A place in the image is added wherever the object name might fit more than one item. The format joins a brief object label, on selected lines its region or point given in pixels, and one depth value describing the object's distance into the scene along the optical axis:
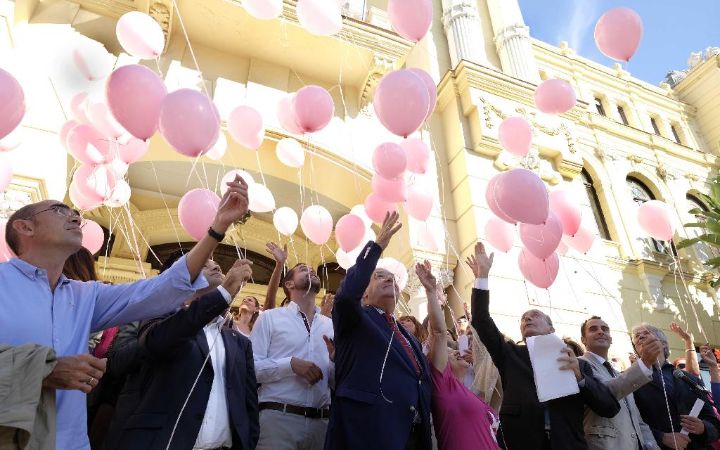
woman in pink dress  2.63
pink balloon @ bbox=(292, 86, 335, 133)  4.66
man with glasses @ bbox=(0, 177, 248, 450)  1.68
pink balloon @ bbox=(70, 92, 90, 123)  4.95
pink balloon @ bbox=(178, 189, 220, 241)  3.99
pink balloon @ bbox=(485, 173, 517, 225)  4.04
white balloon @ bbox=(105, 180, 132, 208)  5.07
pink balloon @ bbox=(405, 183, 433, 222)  5.54
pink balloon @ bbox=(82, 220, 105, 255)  4.66
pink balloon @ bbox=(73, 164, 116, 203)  4.55
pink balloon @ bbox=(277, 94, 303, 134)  4.96
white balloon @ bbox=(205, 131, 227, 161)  5.36
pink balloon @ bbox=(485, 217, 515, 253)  5.66
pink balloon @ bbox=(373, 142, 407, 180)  4.65
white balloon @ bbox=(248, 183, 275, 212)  5.38
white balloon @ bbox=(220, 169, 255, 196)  4.89
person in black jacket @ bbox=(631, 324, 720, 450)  3.37
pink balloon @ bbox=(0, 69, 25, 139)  3.13
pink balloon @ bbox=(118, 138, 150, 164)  4.98
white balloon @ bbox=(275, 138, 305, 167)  5.98
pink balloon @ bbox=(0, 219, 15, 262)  3.81
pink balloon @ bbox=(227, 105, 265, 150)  5.19
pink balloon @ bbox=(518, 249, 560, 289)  4.77
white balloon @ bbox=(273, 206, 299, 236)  5.88
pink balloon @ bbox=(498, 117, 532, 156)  5.55
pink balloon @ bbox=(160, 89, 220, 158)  3.45
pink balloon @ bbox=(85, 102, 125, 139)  4.60
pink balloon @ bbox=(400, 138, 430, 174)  5.45
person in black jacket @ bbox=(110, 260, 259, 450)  2.10
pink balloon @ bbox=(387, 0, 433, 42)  4.62
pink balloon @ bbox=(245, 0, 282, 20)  5.04
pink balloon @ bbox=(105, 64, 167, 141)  3.54
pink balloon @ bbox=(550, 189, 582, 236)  4.91
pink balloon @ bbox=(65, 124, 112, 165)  4.54
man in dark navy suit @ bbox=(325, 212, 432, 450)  2.30
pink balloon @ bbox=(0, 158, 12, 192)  4.47
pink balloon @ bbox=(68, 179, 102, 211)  4.61
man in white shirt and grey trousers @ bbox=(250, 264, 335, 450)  2.75
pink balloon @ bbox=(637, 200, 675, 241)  5.40
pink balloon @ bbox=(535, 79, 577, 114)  5.29
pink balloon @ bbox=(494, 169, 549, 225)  3.79
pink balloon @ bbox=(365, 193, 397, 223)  5.17
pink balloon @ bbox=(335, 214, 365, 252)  5.02
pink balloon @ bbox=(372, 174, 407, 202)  5.01
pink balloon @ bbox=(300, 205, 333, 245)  5.38
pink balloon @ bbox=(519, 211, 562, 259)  4.36
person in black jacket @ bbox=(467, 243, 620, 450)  2.89
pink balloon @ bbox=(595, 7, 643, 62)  4.80
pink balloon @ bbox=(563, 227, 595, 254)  5.37
